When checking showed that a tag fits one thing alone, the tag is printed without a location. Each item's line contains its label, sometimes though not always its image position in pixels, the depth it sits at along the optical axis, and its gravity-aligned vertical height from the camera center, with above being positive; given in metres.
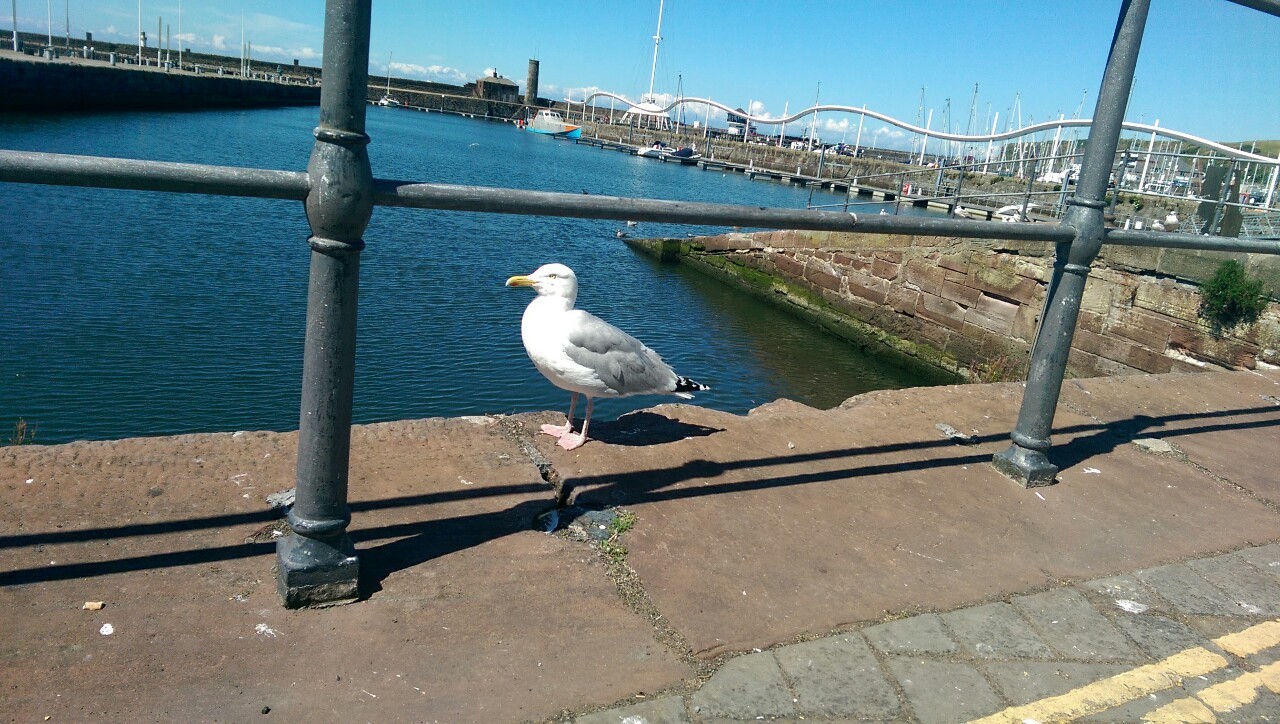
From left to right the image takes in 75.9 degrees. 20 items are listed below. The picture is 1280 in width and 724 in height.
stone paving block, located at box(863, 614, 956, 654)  2.40 -1.23
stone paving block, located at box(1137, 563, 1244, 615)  2.81 -1.18
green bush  9.02 -0.46
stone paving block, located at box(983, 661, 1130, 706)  2.25 -1.22
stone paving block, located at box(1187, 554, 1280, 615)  2.86 -1.17
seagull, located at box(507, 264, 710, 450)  3.69 -0.79
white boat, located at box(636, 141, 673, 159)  75.00 +2.26
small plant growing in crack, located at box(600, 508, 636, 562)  2.72 -1.21
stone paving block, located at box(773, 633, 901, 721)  2.10 -1.24
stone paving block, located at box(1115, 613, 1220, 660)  2.54 -1.20
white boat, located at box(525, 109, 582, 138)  95.25 +4.34
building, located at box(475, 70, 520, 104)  122.56 +9.84
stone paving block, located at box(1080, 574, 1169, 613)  2.79 -1.19
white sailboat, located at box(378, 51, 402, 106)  118.81 +5.93
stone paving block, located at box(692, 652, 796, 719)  2.05 -1.25
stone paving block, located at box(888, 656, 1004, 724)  2.13 -1.24
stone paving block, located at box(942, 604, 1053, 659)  2.43 -1.22
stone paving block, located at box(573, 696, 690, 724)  1.97 -1.26
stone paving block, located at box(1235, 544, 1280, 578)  3.18 -1.15
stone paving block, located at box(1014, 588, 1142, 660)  2.49 -1.21
